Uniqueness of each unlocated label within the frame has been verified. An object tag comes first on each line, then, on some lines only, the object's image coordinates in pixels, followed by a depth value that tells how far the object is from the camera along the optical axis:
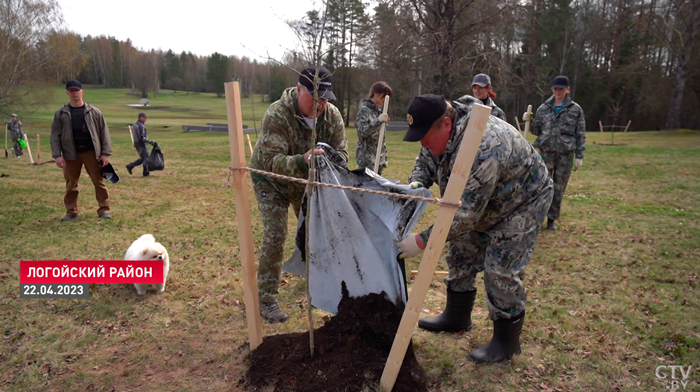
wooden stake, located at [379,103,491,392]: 2.20
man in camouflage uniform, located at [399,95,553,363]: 2.57
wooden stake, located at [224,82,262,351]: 2.79
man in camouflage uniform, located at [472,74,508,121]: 5.77
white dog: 4.45
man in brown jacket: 6.56
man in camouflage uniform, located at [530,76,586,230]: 6.52
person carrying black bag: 11.73
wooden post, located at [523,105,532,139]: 6.43
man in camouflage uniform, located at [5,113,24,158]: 16.19
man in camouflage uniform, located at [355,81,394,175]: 6.27
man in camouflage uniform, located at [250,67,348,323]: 3.27
